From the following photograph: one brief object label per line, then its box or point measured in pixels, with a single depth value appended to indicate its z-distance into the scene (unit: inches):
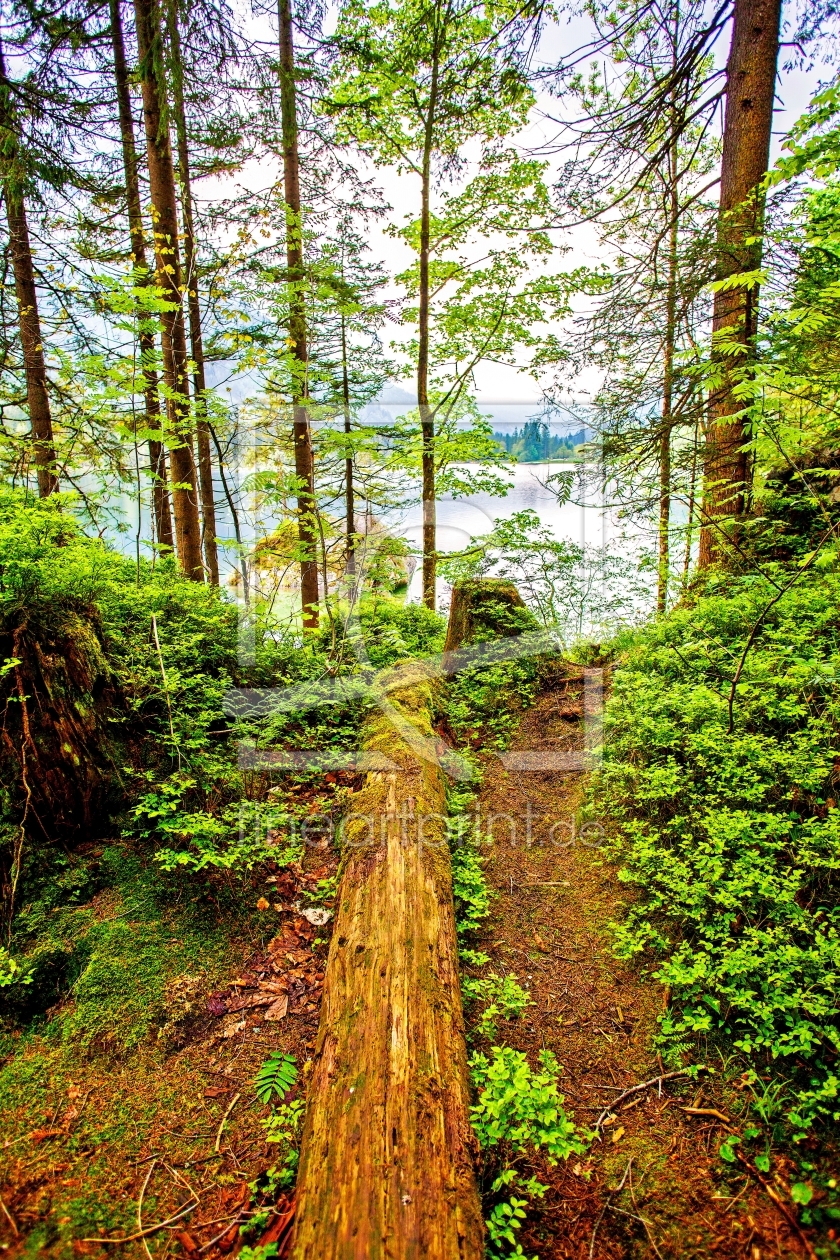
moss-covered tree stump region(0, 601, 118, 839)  120.0
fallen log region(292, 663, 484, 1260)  66.8
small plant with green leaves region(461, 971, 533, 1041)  110.6
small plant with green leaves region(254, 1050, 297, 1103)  96.7
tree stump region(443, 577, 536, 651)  295.7
